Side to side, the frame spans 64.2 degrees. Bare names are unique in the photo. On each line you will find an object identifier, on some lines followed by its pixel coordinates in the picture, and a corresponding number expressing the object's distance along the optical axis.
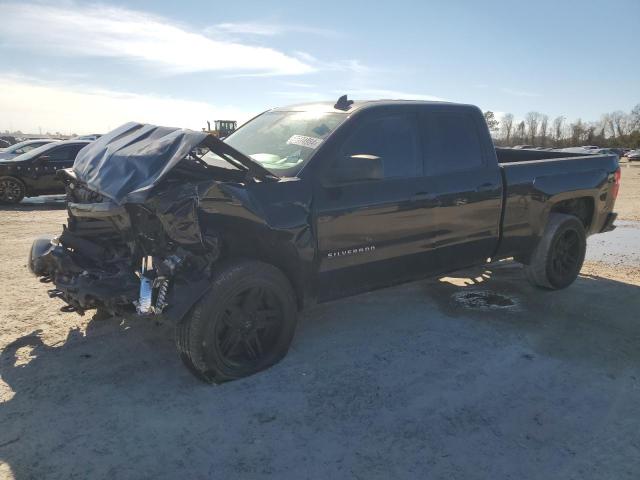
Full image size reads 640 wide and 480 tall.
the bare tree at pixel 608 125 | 97.94
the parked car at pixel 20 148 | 14.17
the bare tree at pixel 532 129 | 113.55
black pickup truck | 3.34
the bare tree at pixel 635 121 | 94.32
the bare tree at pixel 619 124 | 98.19
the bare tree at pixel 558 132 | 102.84
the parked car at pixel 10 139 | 44.39
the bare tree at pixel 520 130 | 112.25
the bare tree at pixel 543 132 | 102.11
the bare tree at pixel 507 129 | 112.67
